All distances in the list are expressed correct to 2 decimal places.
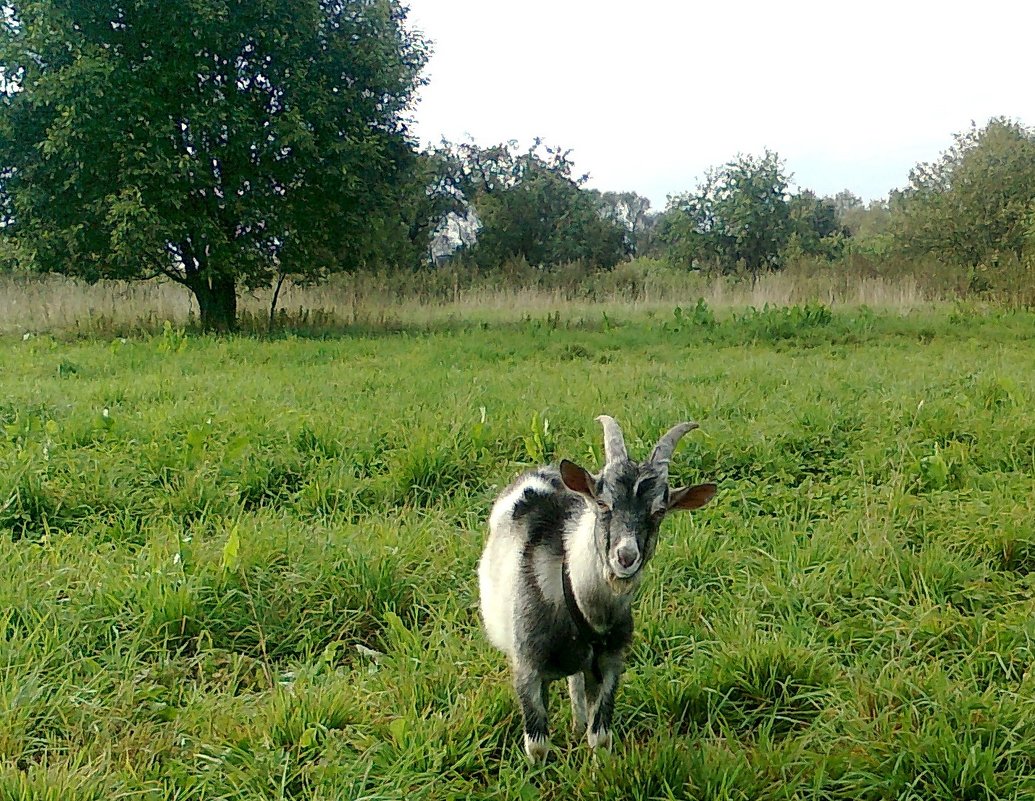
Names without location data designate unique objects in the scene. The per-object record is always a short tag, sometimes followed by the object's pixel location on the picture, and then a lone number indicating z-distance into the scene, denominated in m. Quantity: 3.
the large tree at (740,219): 27.86
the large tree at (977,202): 20.78
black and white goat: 1.93
